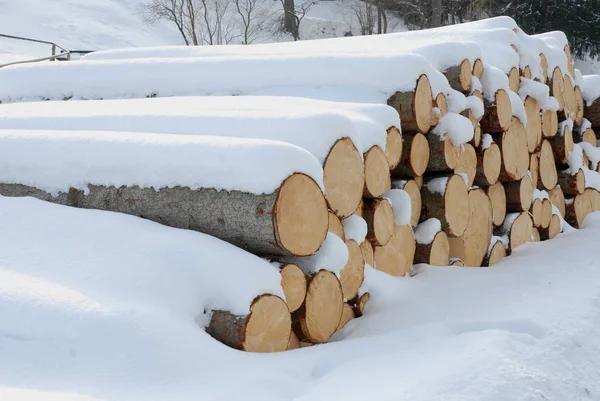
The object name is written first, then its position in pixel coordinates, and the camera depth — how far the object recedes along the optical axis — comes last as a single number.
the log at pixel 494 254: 4.22
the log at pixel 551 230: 5.13
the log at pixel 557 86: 5.32
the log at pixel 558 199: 5.34
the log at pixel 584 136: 5.89
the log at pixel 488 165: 4.09
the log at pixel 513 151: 4.28
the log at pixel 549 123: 5.07
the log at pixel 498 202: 4.38
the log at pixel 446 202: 3.66
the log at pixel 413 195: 3.51
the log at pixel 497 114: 4.14
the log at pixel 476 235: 3.93
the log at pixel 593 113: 5.99
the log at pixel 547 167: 5.09
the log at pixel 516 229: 4.51
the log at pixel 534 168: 4.86
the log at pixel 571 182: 5.40
